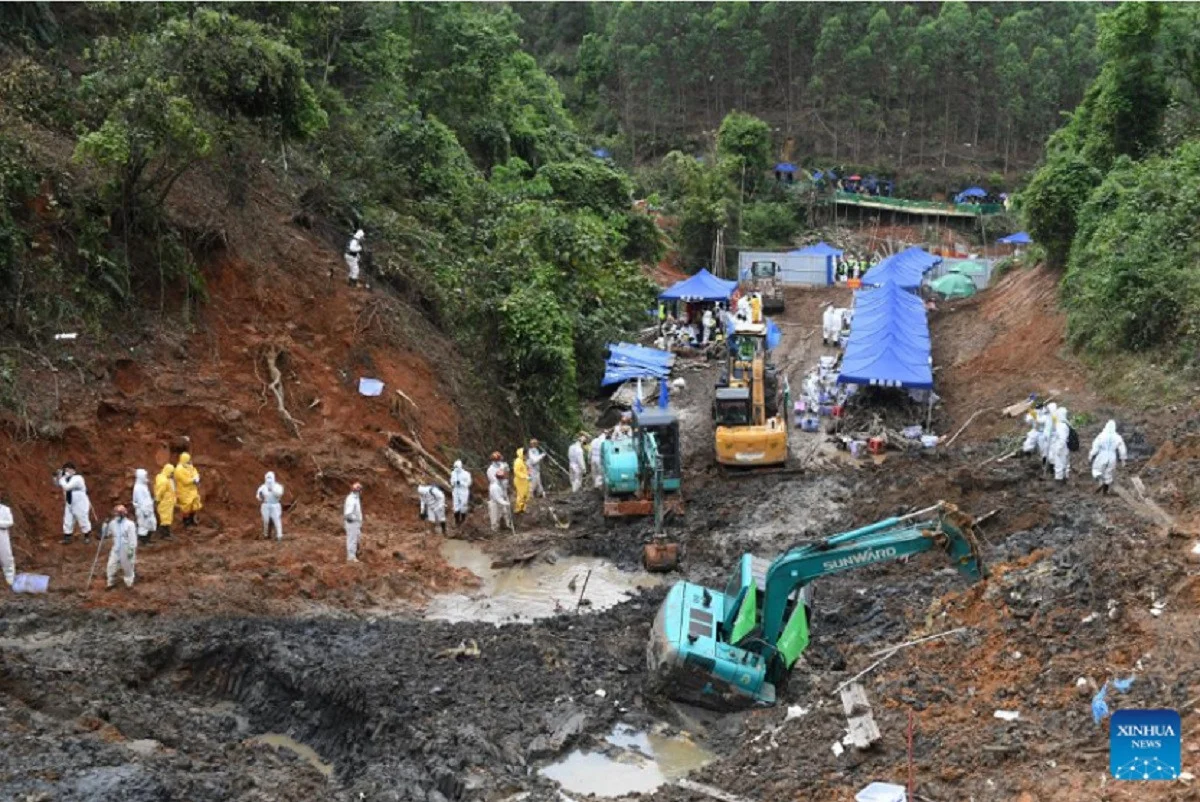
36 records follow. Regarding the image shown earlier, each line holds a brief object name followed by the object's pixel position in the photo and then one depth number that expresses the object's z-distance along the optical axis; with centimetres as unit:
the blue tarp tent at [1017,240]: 5775
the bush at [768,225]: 6231
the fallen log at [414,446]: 2406
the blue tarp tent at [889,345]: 2912
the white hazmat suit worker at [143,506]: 1909
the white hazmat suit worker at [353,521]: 1958
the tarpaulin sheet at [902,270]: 4522
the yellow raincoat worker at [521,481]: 2309
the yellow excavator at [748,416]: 2484
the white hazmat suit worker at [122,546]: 1766
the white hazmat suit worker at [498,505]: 2197
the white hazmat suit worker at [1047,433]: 2214
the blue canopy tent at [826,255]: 5012
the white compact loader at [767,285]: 4419
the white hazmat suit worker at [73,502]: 1902
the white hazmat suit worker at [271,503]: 2017
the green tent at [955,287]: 4569
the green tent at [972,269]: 5000
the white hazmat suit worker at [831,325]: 3822
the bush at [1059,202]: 3656
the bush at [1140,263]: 2809
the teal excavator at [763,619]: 1447
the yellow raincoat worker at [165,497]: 1973
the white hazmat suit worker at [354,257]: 2675
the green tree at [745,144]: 6412
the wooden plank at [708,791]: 1233
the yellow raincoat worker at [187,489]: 2009
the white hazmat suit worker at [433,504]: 2186
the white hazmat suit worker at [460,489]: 2200
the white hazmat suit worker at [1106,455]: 1981
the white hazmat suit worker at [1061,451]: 2144
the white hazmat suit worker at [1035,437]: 2294
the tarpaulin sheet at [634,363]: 3359
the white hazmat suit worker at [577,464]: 2464
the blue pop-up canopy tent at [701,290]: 4006
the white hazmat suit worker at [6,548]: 1770
